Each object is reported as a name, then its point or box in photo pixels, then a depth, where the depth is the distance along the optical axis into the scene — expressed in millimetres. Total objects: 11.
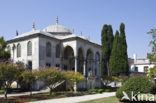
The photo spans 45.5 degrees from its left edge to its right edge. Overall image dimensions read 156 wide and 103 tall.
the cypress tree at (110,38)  47156
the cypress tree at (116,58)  42562
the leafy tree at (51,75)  19938
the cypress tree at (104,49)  47150
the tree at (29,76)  18859
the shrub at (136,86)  12945
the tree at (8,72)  15547
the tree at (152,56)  16047
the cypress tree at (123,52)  41956
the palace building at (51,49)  28391
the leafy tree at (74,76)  22709
